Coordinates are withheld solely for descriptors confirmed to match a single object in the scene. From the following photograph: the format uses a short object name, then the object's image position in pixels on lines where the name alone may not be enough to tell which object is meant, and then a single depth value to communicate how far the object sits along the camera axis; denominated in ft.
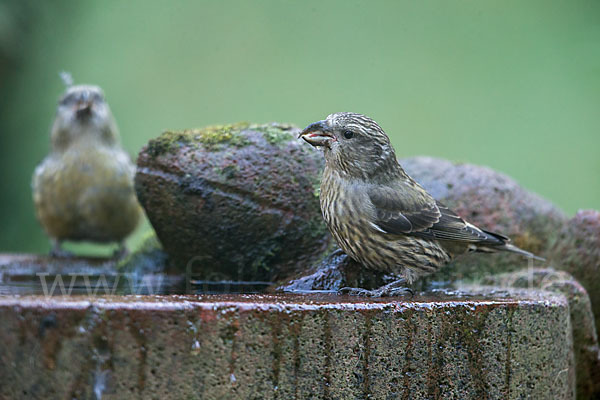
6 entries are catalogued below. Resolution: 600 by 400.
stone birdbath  14.42
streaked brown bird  21.98
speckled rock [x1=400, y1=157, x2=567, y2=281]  28.27
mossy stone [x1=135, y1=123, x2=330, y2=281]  24.91
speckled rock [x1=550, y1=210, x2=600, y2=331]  27.99
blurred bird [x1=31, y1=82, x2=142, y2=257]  37.32
